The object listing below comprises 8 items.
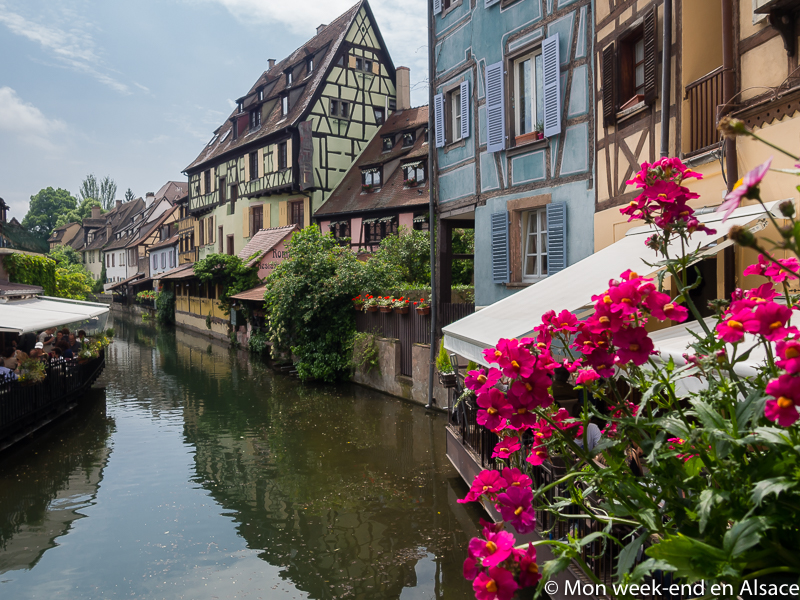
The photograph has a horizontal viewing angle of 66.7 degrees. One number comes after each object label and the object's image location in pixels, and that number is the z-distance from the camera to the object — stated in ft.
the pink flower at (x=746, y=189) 4.23
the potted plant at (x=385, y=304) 48.14
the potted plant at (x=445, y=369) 29.27
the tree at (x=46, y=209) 288.71
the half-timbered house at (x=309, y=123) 88.07
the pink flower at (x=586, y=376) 7.43
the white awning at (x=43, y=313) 35.74
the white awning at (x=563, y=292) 17.46
